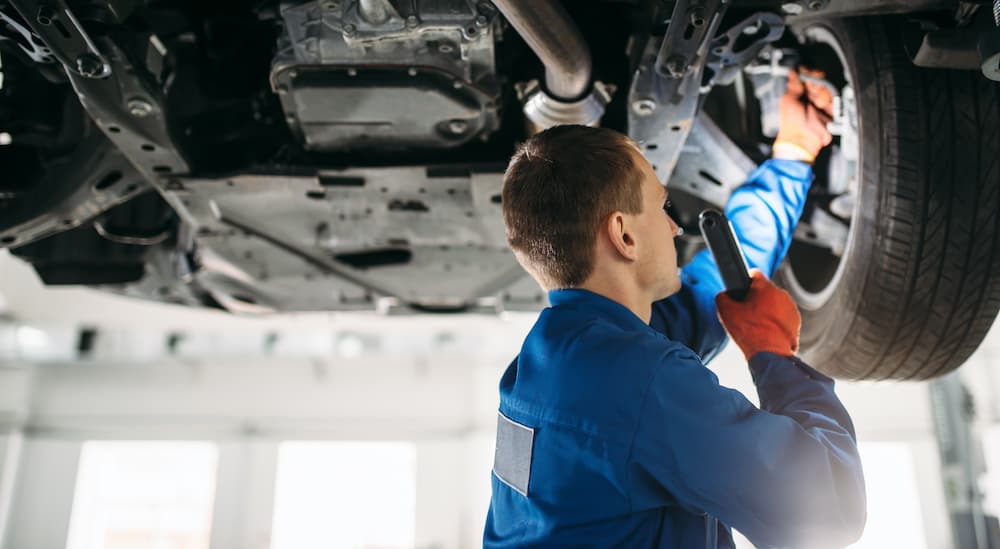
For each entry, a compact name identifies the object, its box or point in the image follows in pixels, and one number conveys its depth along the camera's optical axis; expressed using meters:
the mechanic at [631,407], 1.10
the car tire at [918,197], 1.59
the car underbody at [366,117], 1.59
